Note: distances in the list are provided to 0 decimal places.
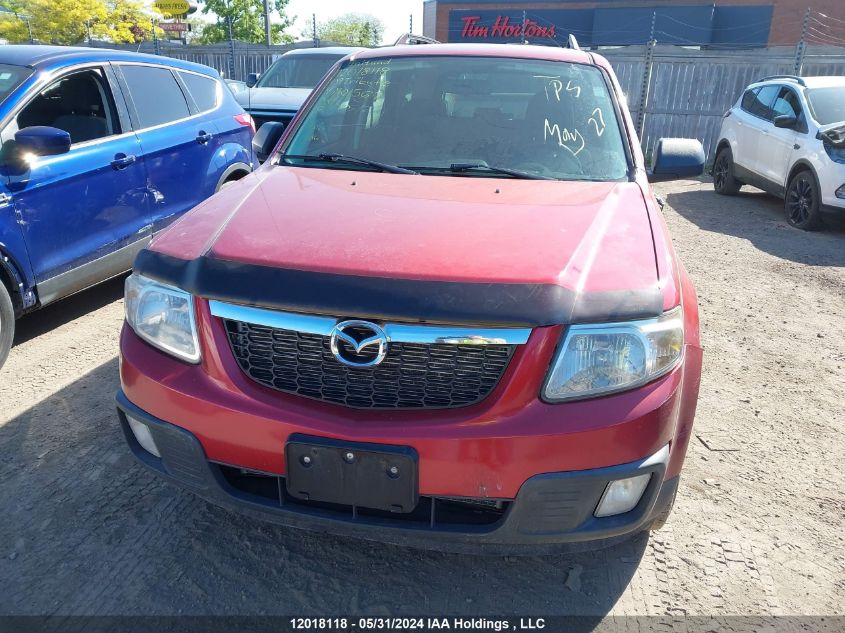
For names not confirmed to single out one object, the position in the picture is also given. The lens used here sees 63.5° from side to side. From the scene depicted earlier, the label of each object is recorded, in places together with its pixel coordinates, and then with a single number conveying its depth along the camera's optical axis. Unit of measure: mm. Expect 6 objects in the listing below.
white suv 7527
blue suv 3729
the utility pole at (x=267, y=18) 20272
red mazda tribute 1886
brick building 33625
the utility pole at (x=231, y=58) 16158
